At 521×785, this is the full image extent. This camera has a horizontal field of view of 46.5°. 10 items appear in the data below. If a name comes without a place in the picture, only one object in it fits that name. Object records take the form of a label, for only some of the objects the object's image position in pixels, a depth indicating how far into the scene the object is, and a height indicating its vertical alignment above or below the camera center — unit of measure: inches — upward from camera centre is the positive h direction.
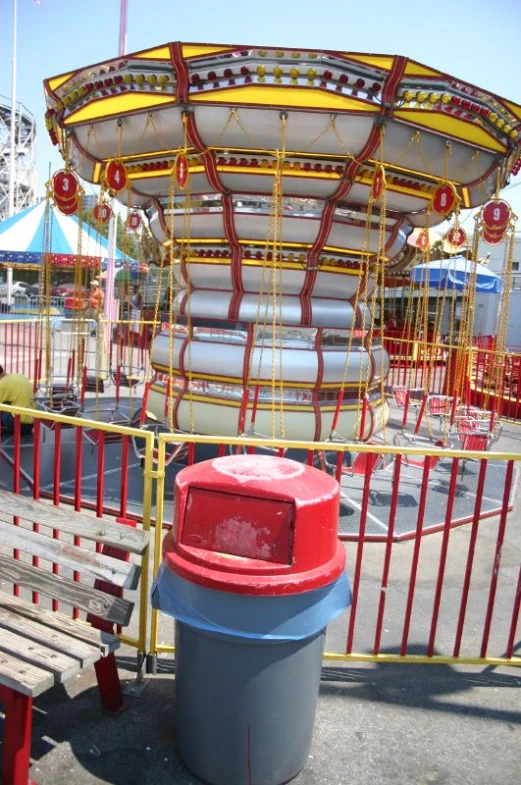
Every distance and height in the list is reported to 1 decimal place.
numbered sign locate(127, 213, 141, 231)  435.0 +58.0
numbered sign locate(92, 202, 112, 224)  336.2 +49.2
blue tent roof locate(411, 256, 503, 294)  722.2 +60.8
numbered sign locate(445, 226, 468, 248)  328.5 +52.9
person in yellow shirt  265.1 -42.7
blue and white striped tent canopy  635.5 +58.2
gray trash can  84.8 -42.1
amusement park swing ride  197.6 +48.1
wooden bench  84.7 -52.1
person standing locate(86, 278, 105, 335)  477.0 +1.1
